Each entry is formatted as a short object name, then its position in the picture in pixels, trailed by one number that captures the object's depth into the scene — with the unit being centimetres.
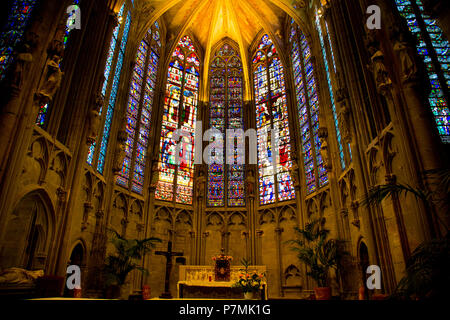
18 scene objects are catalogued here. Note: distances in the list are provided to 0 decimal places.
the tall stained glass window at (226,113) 1814
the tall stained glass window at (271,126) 1714
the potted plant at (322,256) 1092
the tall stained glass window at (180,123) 1742
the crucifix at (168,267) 973
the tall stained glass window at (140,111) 1573
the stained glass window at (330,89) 1291
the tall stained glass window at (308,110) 1501
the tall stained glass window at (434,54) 821
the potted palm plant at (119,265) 1133
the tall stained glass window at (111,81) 1339
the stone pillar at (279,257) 1479
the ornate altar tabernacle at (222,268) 1174
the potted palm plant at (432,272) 306
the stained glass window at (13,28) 990
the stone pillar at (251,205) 1614
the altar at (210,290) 1102
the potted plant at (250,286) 873
